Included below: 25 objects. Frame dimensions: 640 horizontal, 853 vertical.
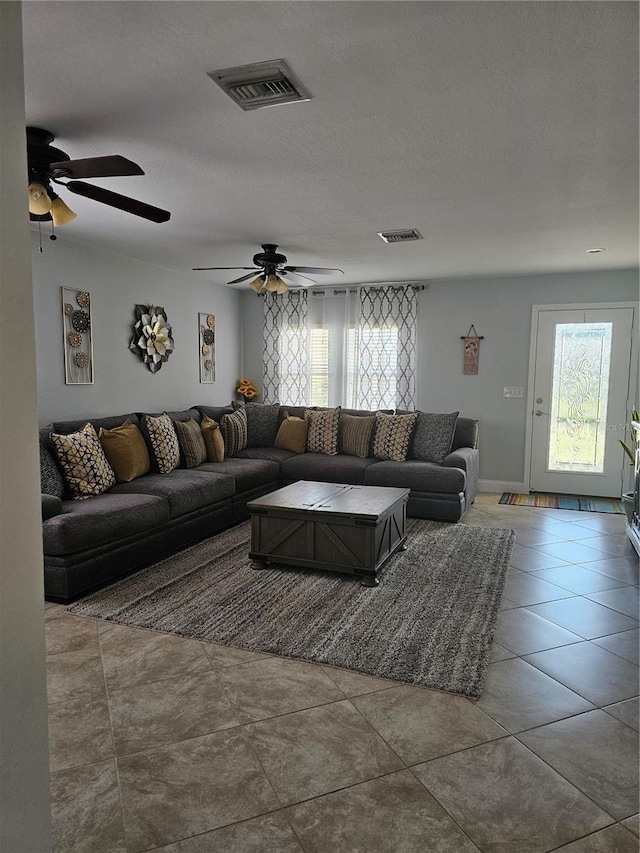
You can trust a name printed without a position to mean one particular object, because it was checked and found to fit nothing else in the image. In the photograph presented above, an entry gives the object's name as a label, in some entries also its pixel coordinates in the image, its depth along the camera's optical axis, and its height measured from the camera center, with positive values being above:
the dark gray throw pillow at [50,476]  3.79 -0.70
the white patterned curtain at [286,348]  7.18 +0.34
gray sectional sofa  3.37 -0.95
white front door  6.01 -0.23
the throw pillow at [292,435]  6.24 -0.66
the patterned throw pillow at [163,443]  4.88 -0.60
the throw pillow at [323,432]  6.16 -0.62
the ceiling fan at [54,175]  2.43 +0.87
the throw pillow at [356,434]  6.01 -0.63
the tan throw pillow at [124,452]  4.45 -0.62
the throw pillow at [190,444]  5.27 -0.65
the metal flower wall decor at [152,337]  5.55 +0.37
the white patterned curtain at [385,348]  6.72 +0.33
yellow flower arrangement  7.36 -0.19
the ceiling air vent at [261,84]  2.02 +1.08
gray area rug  2.73 -1.34
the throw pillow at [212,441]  5.57 -0.65
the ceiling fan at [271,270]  4.77 +0.90
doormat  5.86 -1.32
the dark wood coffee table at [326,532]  3.67 -1.04
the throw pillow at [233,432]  6.00 -0.62
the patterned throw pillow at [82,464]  3.97 -0.64
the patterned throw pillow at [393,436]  5.78 -0.62
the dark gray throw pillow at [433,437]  5.70 -0.62
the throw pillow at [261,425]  6.51 -0.58
